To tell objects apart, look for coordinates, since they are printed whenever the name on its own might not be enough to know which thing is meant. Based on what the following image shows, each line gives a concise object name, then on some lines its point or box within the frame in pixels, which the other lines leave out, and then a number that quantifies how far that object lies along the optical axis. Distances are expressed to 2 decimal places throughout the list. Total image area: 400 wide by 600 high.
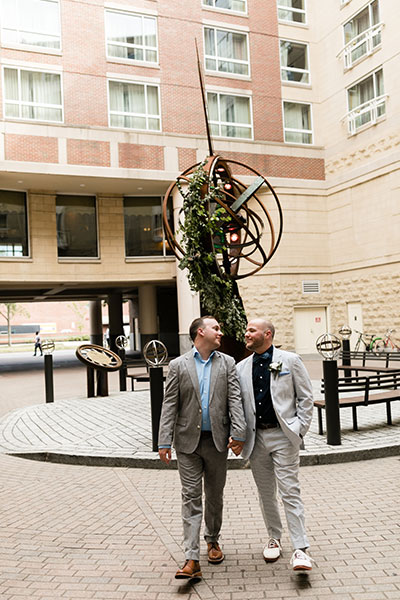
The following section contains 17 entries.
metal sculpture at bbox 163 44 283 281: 10.51
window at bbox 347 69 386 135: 26.47
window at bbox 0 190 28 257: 25.67
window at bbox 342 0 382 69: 26.62
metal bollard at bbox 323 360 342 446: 8.13
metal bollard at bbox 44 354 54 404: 14.05
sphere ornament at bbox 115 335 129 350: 20.10
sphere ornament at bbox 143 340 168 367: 8.68
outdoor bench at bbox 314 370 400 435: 8.97
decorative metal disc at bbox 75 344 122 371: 14.40
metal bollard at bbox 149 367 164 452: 8.34
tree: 70.00
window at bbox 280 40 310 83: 30.00
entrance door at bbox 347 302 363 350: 27.68
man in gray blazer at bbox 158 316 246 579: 4.29
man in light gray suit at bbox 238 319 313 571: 4.27
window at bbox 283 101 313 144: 29.67
